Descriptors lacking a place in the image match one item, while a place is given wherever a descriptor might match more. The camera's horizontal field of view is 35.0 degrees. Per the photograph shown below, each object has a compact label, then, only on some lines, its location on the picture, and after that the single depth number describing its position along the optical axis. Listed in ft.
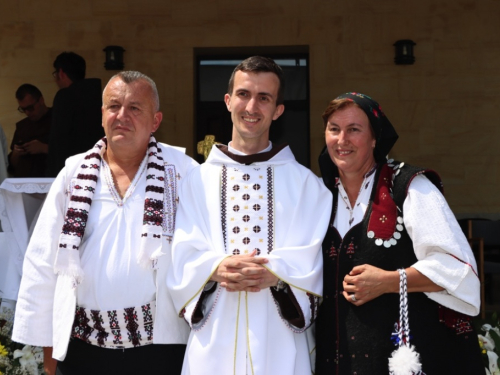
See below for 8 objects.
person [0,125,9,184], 23.41
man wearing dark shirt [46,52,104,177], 19.48
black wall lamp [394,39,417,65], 30.32
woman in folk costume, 10.69
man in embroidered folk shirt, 11.51
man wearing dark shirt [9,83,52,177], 24.45
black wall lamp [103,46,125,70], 30.89
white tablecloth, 17.78
